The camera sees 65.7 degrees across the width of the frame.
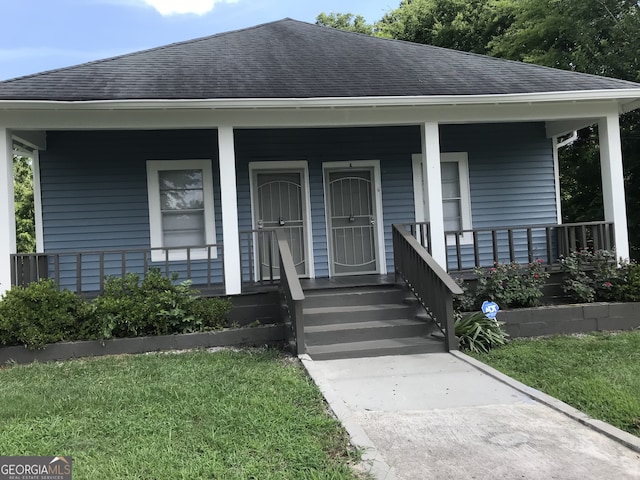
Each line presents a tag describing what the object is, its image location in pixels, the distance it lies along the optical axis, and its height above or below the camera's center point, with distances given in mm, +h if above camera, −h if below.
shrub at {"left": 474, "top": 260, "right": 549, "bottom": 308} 6492 -543
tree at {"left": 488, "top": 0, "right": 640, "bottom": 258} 11522 +4618
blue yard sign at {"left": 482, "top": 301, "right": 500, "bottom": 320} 5945 -779
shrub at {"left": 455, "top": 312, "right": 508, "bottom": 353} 5730 -1032
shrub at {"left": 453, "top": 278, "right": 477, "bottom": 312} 6427 -729
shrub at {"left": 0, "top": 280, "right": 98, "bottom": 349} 5480 -570
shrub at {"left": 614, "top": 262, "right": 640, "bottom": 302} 6602 -629
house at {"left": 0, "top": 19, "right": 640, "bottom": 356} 6449 +1661
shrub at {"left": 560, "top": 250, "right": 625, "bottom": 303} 6680 -503
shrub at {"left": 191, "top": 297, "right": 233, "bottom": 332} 6012 -664
